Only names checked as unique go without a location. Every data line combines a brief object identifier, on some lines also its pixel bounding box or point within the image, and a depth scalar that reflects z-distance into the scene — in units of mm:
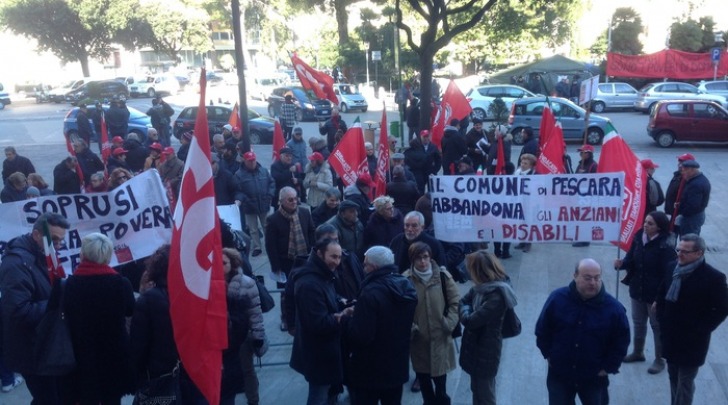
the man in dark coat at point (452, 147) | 13656
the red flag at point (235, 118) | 16288
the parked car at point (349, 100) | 35531
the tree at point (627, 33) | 48125
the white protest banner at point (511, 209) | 7641
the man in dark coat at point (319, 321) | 4793
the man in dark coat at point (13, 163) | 11703
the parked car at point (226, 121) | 24227
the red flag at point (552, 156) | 10070
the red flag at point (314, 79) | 14000
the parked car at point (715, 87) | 32469
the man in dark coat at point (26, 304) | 4820
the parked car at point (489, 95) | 29547
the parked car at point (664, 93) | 31830
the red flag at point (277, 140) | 12620
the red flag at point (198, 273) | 3725
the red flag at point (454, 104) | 15430
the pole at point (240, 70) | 11555
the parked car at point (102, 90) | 44625
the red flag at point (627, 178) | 7691
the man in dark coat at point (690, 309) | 5109
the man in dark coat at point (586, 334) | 4734
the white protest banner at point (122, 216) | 6957
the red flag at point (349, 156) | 10234
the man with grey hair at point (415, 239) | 6445
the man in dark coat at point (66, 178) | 11211
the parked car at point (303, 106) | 31578
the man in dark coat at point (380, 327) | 4738
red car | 21734
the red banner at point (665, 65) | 32812
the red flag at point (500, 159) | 11352
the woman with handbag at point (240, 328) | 4918
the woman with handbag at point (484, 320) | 5027
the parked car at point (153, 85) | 50500
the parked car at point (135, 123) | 23938
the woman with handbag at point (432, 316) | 5340
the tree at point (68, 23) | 55812
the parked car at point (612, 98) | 34084
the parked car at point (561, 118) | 23016
